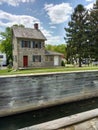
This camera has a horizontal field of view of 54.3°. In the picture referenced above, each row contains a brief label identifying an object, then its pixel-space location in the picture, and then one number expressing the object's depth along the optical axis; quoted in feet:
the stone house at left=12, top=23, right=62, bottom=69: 37.58
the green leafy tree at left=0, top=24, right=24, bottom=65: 60.95
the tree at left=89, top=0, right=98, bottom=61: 43.98
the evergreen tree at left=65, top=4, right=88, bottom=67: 44.08
